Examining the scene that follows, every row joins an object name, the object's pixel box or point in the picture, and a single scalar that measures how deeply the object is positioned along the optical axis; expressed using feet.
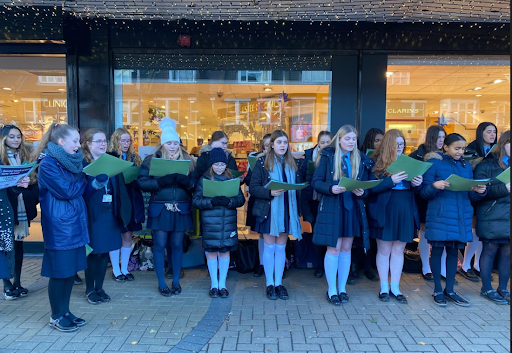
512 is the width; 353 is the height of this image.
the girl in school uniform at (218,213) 13.48
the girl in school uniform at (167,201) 13.67
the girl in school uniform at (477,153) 15.25
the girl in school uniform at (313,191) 15.12
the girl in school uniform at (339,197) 12.87
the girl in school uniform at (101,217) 12.69
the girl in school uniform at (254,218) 15.15
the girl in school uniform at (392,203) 13.24
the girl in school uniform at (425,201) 14.82
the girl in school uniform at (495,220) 13.33
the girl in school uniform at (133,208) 15.28
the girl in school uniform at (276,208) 13.73
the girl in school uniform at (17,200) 13.38
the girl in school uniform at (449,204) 12.92
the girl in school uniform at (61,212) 10.49
